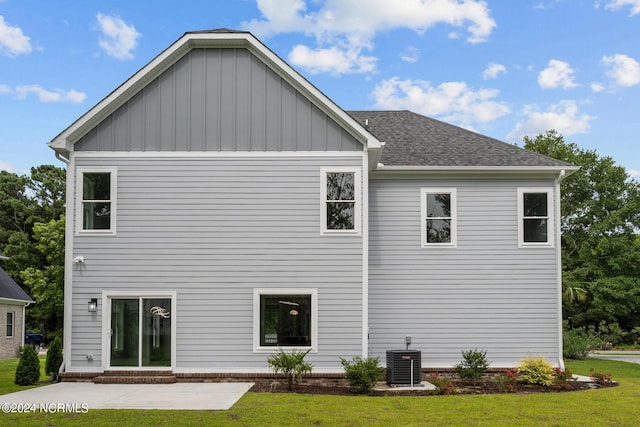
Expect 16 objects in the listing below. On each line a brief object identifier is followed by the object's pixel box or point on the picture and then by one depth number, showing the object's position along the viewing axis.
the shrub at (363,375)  12.52
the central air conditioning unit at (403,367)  13.42
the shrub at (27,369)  14.32
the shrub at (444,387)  12.62
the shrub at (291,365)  13.45
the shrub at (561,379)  13.59
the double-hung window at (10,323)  29.41
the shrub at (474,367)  14.20
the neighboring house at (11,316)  28.56
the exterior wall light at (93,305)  14.38
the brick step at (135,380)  13.95
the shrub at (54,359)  14.88
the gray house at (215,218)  14.40
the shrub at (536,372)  13.80
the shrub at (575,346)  22.95
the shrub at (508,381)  13.15
